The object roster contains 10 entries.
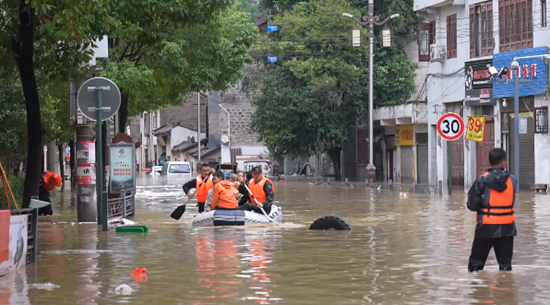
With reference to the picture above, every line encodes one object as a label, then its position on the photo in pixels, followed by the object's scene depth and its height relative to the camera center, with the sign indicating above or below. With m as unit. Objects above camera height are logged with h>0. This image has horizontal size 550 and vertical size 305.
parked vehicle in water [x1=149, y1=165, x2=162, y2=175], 95.63 -0.60
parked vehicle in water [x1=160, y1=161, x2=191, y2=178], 80.62 -0.44
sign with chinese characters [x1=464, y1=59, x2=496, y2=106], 49.09 +3.29
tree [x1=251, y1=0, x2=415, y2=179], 62.91 +4.53
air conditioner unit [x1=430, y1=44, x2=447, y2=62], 53.41 +5.00
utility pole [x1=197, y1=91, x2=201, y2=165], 101.76 +2.25
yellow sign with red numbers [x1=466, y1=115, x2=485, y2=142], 49.97 +1.35
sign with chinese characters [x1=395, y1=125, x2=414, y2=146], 61.78 +1.36
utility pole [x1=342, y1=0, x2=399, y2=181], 55.84 +4.11
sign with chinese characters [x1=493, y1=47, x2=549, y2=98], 44.34 +3.37
